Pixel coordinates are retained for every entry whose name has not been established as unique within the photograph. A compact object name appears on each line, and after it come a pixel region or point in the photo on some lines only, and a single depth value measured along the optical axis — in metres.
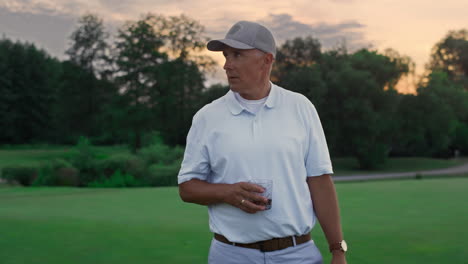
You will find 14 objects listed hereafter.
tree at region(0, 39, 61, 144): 63.78
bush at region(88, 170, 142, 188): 28.08
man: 2.71
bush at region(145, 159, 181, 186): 28.53
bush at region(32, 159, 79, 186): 26.81
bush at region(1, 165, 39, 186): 27.17
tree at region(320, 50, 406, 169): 45.72
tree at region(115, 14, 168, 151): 52.75
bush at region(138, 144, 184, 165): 31.67
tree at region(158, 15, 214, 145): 52.88
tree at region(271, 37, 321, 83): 54.00
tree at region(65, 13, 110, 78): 71.62
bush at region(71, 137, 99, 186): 29.02
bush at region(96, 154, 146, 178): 28.73
